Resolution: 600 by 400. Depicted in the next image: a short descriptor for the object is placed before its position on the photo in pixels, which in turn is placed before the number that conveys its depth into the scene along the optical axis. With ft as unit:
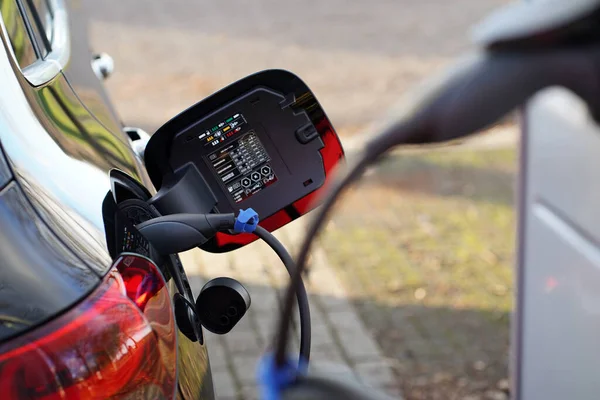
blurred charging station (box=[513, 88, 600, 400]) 5.61
